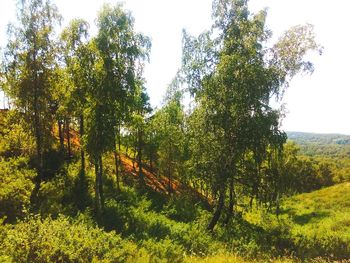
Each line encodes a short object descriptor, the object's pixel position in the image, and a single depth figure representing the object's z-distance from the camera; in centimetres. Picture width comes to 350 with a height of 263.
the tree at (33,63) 2059
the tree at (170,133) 3452
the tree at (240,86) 1889
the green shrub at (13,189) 1683
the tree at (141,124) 3241
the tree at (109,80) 1964
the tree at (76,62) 1991
